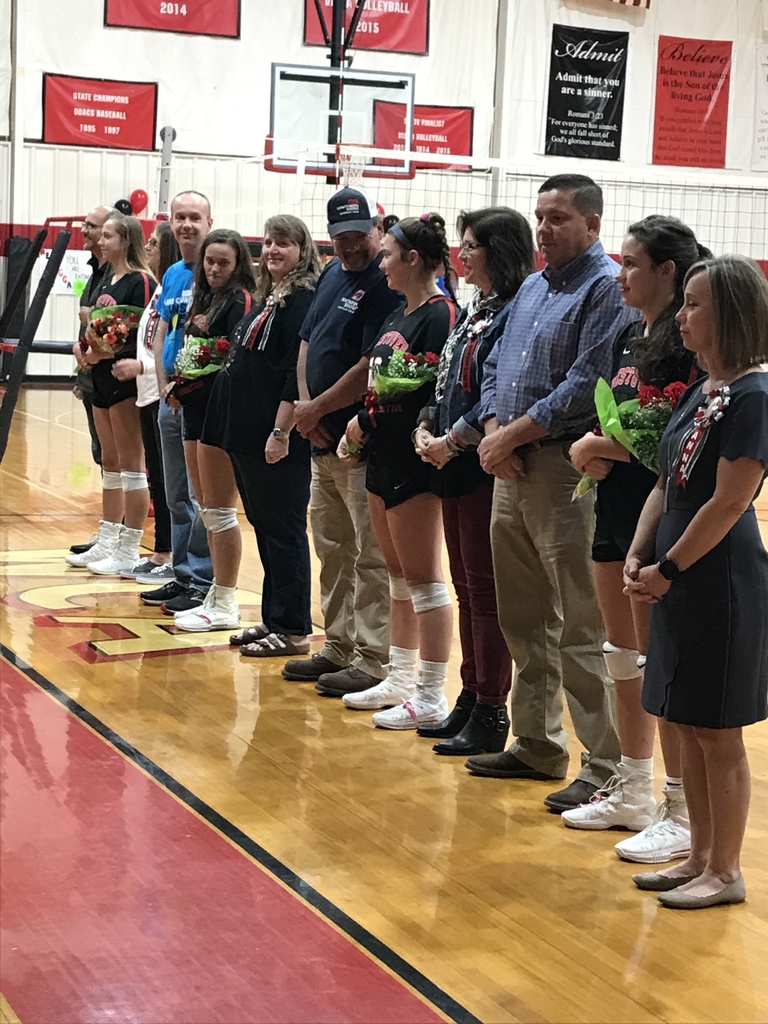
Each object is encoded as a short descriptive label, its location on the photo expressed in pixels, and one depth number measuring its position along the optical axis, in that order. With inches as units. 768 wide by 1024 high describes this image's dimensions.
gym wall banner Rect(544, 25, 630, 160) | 688.4
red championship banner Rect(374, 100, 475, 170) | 678.5
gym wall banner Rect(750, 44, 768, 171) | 711.7
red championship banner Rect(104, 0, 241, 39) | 644.1
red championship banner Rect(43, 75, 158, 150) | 642.8
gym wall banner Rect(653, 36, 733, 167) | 701.3
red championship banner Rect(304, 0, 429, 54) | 663.8
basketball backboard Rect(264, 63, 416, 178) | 557.9
